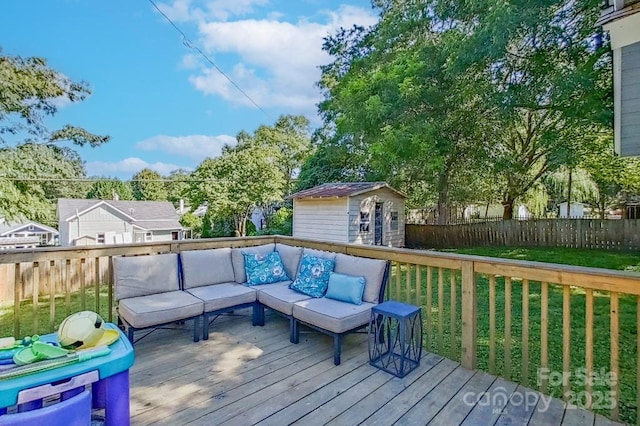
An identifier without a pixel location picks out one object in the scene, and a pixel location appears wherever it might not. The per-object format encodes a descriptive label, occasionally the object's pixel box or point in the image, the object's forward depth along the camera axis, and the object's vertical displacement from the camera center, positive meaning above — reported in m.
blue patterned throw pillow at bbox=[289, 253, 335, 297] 3.47 -0.69
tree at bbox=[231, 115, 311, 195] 19.38 +4.25
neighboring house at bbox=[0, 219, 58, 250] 18.10 -1.37
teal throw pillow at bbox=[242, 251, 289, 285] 3.94 -0.68
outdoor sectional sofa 2.98 -0.85
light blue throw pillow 3.17 -0.75
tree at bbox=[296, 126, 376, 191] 13.44 +1.97
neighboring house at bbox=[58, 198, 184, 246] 18.31 -0.57
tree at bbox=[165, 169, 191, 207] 30.57 +2.59
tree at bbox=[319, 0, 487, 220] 7.70 +2.78
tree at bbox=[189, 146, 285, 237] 15.52 +1.31
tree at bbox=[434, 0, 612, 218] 5.85 +3.04
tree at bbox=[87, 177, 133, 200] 31.28 +2.12
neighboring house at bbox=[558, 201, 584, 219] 20.47 +0.03
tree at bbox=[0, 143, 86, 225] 7.77 +0.94
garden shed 10.81 -0.06
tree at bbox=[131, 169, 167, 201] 34.53 +2.45
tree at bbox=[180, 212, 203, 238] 20.16 -0.61
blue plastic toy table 1.41 -0.78
